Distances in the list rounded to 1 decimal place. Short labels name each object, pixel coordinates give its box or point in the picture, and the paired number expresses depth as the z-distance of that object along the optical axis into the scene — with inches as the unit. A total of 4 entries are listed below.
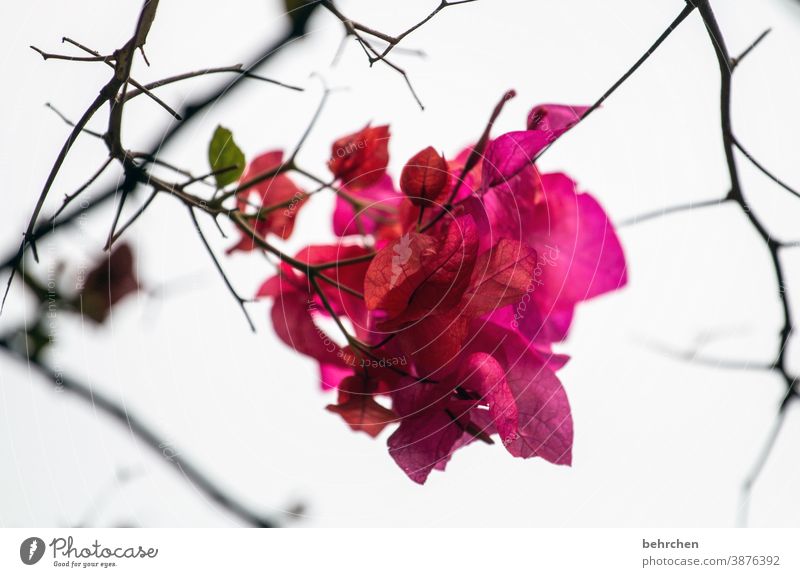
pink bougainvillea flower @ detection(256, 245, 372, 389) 33.6
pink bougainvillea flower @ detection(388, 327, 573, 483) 32.7
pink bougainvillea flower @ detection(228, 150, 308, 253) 34.9
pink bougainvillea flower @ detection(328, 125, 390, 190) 34.6
